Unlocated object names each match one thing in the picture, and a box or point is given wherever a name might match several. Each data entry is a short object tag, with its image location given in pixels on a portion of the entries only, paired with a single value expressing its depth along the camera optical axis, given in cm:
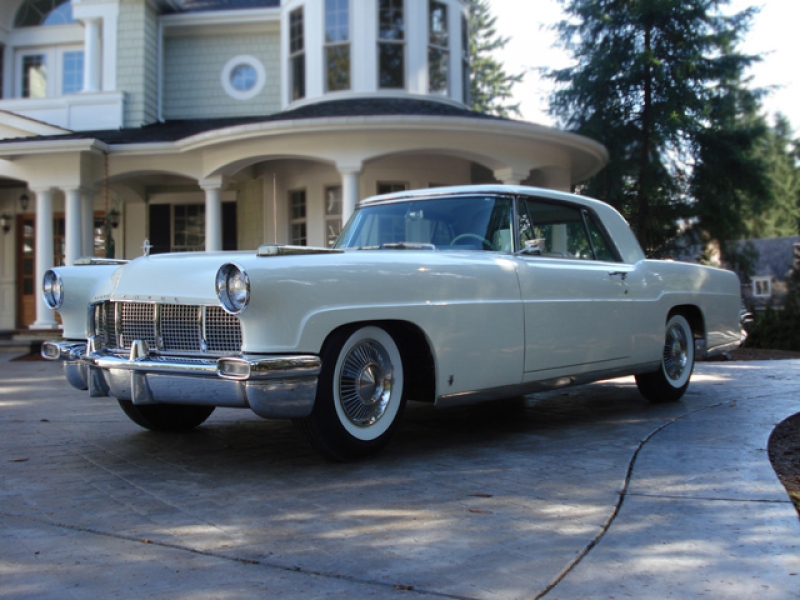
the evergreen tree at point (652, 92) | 1728
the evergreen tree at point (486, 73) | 4884
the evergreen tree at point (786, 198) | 4288
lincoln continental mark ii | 405
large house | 1343
